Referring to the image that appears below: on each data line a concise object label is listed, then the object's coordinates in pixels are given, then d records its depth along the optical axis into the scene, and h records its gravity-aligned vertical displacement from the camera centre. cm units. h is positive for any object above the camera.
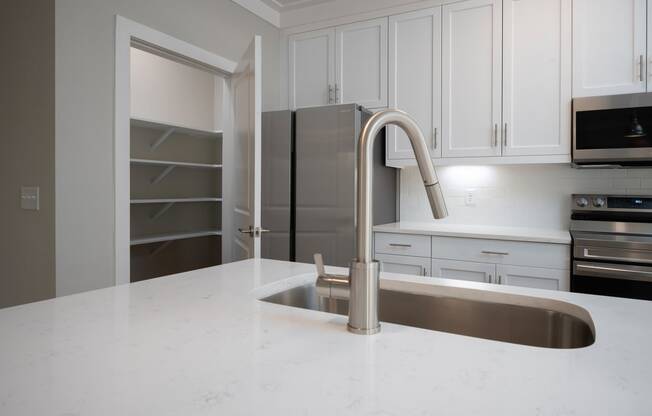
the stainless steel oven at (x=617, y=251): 204 -24
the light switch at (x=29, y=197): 191 +2
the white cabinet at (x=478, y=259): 227 -34
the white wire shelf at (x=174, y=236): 311 -29
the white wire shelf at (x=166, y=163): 302 +30
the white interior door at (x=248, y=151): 225 +30
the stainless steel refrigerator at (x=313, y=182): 269 +14
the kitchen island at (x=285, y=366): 49 -24
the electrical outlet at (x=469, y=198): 303 +4
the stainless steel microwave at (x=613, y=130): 221 +41
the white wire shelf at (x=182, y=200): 301 +1
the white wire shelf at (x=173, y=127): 312 +62
